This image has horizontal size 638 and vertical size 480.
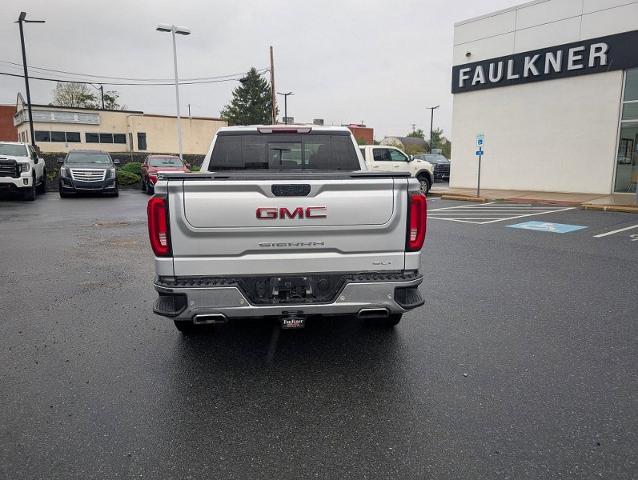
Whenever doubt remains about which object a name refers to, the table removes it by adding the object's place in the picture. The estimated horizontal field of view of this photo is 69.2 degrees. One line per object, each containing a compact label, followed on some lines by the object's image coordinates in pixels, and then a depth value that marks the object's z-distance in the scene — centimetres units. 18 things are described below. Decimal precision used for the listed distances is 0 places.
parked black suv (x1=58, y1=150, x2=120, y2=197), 1797
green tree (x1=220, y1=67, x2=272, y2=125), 7494
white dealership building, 1698
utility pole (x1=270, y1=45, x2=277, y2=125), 3121
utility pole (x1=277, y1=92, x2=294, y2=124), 6048
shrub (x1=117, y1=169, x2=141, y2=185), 2448
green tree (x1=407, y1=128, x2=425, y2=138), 11611
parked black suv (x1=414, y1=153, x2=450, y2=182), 3012
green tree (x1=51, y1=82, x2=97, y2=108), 6812
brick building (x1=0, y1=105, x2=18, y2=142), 5984
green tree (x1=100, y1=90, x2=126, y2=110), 7731
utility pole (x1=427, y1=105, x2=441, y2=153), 6414
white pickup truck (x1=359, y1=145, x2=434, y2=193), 1823
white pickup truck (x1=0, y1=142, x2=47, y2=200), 1588
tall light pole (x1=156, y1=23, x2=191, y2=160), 2309
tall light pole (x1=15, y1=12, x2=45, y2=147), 2465
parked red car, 2052
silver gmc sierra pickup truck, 331
